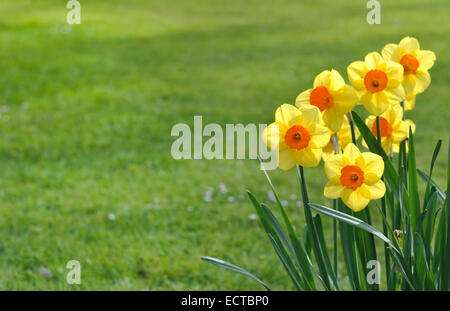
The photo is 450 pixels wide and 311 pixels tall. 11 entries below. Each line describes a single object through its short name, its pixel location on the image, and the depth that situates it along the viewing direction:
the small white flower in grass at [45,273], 2.53
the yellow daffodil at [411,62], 1.85
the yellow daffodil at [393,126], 1.86
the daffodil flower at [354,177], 1.74
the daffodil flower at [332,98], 1.76
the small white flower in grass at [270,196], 3.33
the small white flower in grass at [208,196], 3.37
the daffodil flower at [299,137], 1.74
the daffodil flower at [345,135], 1.88
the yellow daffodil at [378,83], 1.77
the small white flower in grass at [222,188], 3.50
